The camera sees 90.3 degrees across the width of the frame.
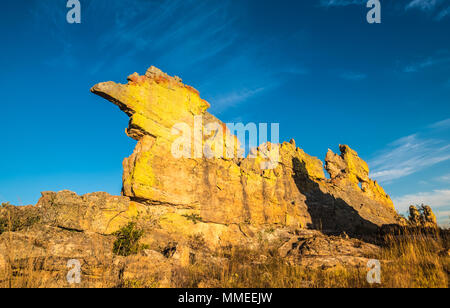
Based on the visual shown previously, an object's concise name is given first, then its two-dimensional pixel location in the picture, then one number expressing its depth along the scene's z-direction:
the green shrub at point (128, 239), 11.95
